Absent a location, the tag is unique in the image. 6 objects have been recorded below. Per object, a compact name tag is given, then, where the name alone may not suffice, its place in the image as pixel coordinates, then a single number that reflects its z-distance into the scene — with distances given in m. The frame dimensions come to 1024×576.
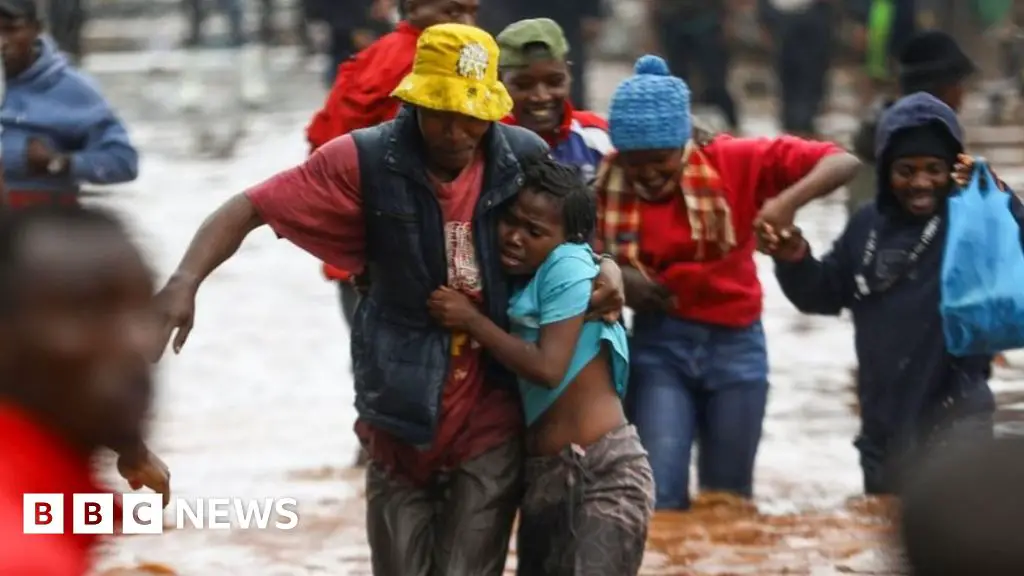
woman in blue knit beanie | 12.95
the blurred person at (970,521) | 4.20
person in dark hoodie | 13.47
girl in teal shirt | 10.26
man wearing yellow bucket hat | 10.18
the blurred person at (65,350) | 4.67
